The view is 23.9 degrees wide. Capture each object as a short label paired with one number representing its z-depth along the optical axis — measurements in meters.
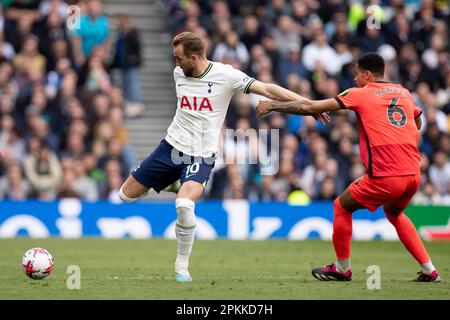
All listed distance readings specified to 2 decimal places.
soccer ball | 11.27
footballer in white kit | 11.35
